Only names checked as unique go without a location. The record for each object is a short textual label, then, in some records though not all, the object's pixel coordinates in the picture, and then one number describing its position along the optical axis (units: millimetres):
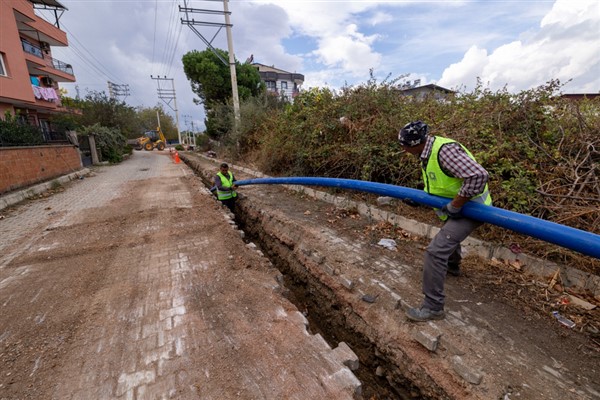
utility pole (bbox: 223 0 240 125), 13867
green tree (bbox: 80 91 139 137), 21391
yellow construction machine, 35125
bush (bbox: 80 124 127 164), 17891
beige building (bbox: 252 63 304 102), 41438
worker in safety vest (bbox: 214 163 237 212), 6770
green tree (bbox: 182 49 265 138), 21344
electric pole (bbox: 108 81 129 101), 39053
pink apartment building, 13425
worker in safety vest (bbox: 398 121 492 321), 2193
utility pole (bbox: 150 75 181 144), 40788
